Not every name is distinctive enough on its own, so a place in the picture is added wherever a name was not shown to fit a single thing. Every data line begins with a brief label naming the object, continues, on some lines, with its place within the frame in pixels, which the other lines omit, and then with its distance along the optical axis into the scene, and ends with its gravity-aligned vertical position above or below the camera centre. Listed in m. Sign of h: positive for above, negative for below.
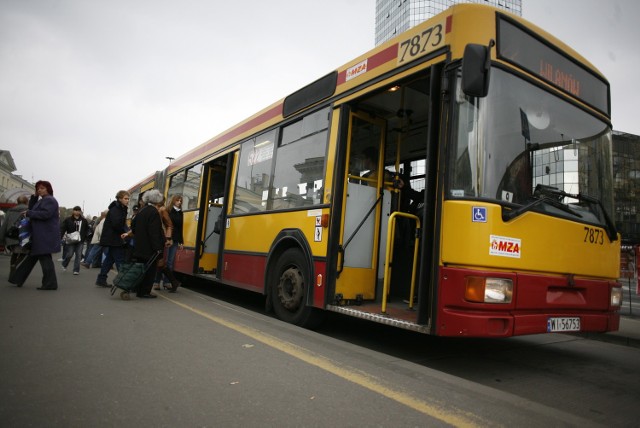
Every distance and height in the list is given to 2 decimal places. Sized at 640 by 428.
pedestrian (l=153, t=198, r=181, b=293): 7.29 +0.28
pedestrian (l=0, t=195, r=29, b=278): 6.88 +0.05
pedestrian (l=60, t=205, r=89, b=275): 10.12 +0.21
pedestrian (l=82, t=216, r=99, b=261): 14.36 +0.12
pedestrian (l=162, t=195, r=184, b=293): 8.00 +0.49
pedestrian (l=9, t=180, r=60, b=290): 6.39 +0.06
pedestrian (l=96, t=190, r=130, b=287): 7.72 +0.26
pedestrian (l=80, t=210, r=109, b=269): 11.11 -0.25
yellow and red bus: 3.53 +0.86
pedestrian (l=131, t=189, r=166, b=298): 6.39 +0.10
